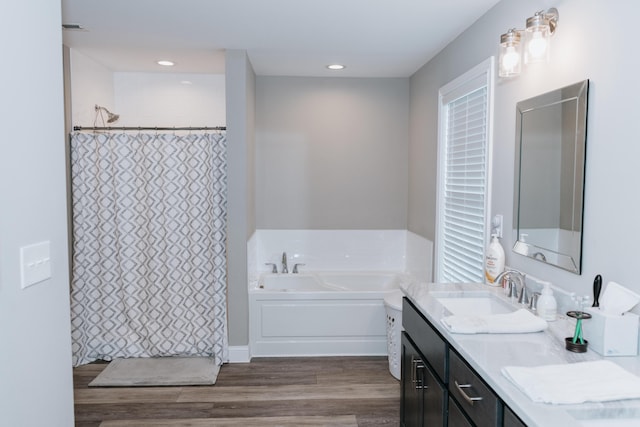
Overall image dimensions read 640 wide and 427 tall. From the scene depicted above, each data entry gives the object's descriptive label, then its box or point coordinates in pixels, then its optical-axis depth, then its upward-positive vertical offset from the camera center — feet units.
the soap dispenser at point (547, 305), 6.22 -1.59
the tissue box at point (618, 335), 5.03 -1.59
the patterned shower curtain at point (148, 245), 12.31 -1.69
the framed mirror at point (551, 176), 6.31 +0.12
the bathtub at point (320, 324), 12.91 -3.88
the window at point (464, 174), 9.21 +0.19
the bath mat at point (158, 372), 11.18 -4.68
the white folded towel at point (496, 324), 5.74 -1.73
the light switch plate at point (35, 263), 4.43 -0.81
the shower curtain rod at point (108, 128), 12.17 +1.34
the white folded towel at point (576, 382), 4.02 -1.78
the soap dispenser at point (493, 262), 8.09 -1.34
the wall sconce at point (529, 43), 6.64 +2.07
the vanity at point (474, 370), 3.89 -1.90
